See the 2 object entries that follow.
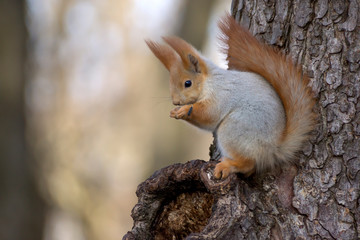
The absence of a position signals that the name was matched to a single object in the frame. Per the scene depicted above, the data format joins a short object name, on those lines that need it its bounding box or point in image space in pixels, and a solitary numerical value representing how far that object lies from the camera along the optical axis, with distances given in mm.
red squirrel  5789
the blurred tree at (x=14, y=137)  7416
